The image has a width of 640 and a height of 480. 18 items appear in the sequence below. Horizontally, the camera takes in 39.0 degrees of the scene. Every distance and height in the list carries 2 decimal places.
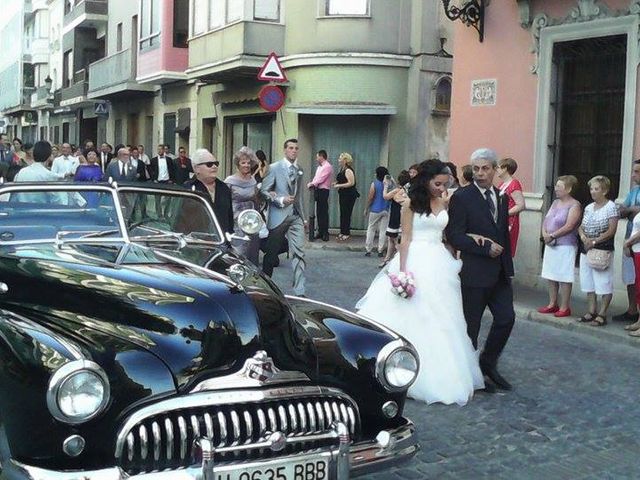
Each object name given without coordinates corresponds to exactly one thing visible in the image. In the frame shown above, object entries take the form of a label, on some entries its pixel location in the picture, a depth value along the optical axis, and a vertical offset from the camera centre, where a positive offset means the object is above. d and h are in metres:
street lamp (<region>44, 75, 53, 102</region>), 48.62 +3.83
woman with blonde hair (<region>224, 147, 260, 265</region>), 9.16 -0.26
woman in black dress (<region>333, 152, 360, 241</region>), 18.11 -0.48
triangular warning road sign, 15.77 +1.62
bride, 6.50 -1.01
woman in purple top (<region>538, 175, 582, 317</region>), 9.99 -0.74
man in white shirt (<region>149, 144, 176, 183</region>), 22.73 -0.24
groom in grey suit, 10.14 -0.53
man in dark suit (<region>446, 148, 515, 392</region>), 6.69 -0.57
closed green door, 19.95 +0.44
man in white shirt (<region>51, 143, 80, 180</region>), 19.02 -0.13
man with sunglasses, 7.43 -0.19
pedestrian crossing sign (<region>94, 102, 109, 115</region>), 29.66 +1.62
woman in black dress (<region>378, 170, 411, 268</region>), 14.60 -0.88
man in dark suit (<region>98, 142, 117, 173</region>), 22.32 +0.06
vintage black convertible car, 3.49 -0.89
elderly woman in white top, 9.59 -0.78
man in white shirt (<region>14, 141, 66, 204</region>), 9.40 -0.12
